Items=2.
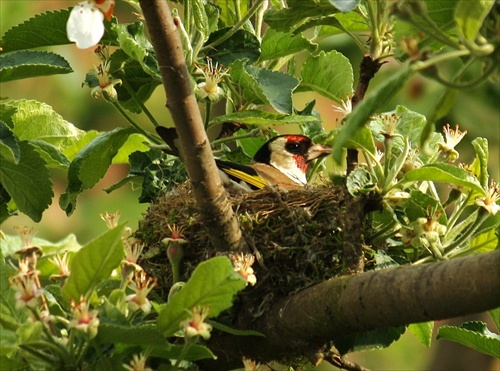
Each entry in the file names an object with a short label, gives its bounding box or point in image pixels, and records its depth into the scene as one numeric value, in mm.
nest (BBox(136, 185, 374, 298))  6586
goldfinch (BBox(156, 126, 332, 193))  8125
